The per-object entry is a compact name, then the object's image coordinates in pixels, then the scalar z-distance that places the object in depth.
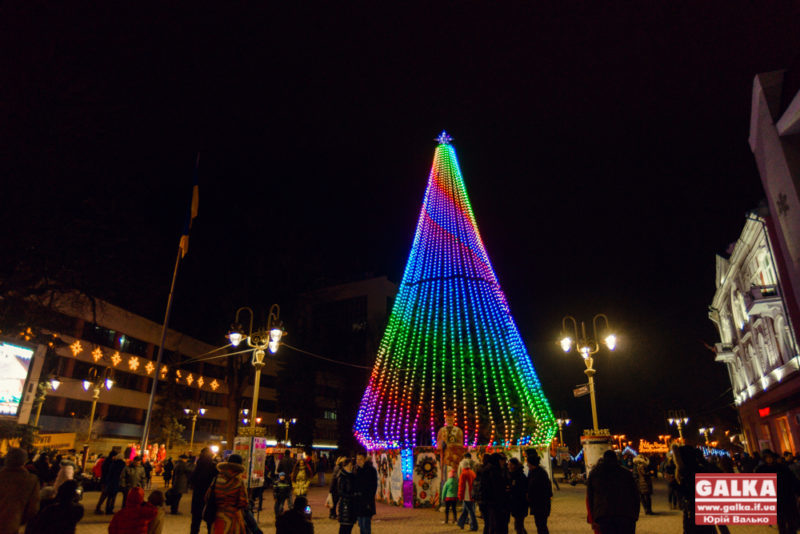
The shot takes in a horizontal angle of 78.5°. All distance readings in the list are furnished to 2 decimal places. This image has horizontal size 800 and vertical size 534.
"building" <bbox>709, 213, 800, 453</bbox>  20.83
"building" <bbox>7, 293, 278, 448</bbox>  30.14
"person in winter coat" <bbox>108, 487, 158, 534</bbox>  5.20
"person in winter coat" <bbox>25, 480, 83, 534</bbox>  4.51
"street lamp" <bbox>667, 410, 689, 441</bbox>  31.08
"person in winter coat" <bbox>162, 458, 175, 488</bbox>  20.34
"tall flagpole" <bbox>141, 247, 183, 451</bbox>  14.67
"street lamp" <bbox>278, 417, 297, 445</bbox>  40.40
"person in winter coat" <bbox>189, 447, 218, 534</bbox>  8.69
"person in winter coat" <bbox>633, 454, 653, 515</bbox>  13.08
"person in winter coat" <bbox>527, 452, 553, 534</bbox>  7.00
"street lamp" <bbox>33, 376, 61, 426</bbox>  18.96
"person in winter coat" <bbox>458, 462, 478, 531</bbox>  10.49
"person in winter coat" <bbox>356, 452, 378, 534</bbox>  7.77
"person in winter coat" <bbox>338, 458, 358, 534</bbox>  7.63
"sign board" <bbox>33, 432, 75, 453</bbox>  25.06
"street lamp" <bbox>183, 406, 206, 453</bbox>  35.56
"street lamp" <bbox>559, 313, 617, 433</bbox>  13.76
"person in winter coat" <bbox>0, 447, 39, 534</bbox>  5.04
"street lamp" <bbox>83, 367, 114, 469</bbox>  21.30
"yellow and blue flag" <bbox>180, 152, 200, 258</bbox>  17.27
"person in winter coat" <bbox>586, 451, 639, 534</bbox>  5.34
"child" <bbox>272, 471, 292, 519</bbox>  10.98
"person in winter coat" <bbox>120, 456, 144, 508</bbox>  11.65
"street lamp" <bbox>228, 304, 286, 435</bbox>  12.26
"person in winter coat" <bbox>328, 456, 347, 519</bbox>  11.65
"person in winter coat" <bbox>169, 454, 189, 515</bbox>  12.38
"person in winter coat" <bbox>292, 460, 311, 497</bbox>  11.91
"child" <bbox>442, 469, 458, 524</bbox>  11.80
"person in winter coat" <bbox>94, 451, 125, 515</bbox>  12.02
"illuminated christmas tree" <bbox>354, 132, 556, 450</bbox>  15.75
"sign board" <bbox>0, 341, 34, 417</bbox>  11.01
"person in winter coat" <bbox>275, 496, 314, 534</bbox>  4.56
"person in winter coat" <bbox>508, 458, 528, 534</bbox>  7.38
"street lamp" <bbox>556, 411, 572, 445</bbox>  31.73
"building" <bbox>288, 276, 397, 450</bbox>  44.25
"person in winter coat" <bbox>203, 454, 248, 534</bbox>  5.58
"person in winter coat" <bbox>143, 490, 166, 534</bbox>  5.50
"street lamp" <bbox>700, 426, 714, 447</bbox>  42.74
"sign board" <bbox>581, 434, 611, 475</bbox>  12.05
